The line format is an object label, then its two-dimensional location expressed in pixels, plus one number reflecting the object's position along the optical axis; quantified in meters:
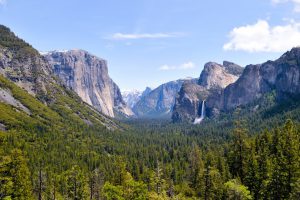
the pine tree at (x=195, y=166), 135.15
